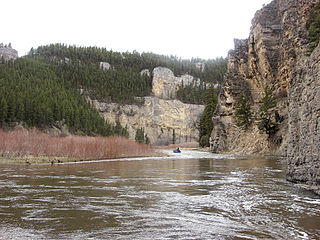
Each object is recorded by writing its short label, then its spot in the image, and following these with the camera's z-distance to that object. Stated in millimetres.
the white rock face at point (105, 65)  129587
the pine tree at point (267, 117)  38875
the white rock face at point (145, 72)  124594
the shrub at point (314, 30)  20572
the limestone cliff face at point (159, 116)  97812
